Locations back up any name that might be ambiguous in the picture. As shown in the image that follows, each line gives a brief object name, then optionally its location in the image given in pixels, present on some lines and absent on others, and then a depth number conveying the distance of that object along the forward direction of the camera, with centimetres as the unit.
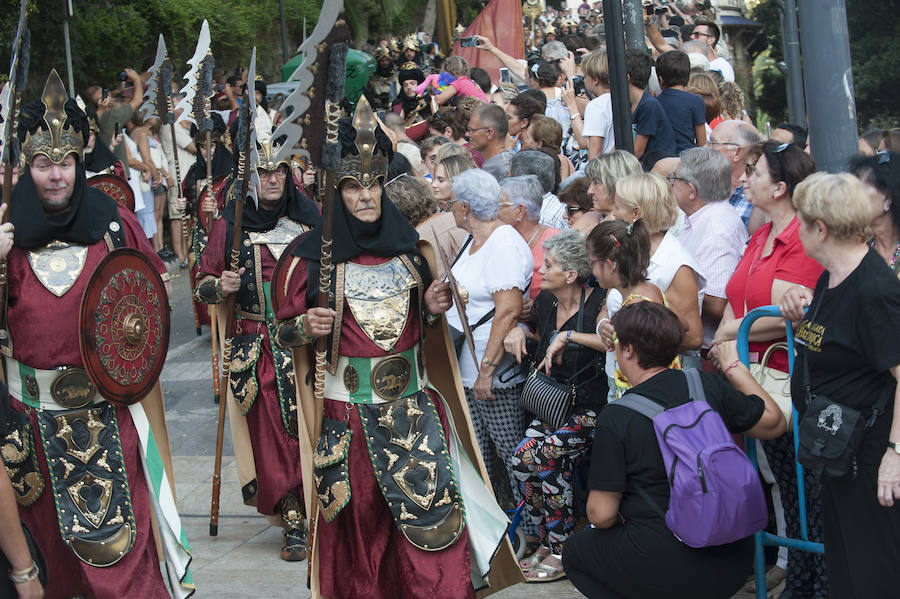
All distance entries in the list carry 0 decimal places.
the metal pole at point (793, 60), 2168
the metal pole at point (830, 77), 769
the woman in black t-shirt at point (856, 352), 610
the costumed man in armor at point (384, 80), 2898
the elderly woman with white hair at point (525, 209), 1047
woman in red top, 790
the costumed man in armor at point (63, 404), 827
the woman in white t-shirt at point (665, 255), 841
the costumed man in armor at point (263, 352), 1090
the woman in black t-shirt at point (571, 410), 901
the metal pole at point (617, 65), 1103
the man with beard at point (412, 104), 2073
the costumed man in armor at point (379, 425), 826
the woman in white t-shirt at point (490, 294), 974
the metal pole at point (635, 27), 1480
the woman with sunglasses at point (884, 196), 720
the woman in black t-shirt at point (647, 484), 688
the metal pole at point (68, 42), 2039
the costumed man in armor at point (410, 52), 2859
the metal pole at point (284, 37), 3045
